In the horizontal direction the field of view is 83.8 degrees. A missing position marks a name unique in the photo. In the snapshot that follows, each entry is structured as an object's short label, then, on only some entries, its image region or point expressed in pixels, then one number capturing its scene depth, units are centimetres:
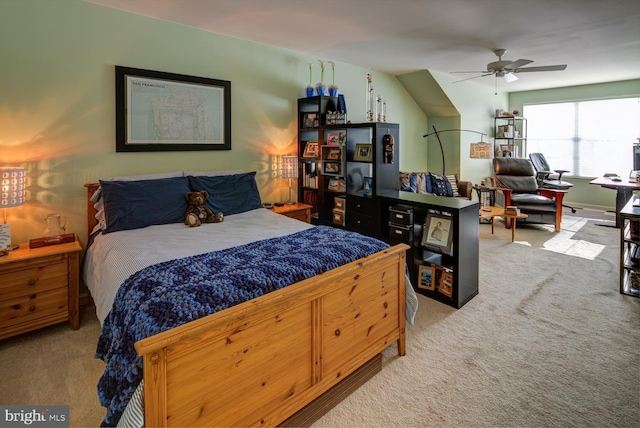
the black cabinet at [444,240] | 299
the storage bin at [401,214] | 338
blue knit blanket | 140
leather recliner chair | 547
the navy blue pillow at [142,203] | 272
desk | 496
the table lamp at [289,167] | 411
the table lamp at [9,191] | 240
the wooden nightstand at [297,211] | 390
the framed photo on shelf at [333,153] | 410
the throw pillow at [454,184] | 542
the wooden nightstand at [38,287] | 237
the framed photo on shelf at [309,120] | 431
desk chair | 653
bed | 134
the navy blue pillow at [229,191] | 324
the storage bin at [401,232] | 338
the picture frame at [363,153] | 376
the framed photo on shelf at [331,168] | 412
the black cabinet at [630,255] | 305
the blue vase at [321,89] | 428
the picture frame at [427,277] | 321
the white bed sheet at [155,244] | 201
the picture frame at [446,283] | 305
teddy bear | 298
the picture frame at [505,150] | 759
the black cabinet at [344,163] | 371
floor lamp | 647
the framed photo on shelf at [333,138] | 409
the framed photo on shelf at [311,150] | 438
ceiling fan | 439
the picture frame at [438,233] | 303
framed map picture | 315
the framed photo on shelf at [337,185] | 412
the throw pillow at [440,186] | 515
